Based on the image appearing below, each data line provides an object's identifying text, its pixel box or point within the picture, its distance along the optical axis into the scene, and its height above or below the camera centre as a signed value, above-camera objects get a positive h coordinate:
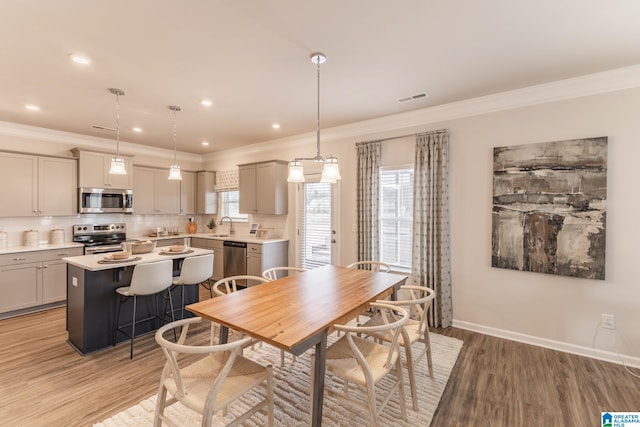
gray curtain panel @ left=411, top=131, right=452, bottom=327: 3.67 -0.15
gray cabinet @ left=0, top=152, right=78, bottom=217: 4.26 +0.36
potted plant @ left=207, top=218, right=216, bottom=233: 6.64 -0.35
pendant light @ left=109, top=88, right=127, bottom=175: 3.12 +0.47
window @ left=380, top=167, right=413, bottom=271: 4.08 -0.09
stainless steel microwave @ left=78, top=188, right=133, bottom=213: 4.89 +0.15
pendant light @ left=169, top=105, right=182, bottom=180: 3.51 +0.43
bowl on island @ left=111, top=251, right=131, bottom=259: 3.22 -0.51
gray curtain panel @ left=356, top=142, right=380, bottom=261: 4.22 +0.14
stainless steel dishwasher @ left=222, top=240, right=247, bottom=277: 5.28 -0.88
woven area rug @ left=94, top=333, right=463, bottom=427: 2.06 -1.47
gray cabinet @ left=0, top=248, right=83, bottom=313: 3.94 -0.98
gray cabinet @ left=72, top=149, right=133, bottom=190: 4.83 +0.63
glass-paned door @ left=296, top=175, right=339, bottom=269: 4.74 -0.23
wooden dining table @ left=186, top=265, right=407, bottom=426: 1.69 -0.68
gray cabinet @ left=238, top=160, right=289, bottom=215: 5.21 +0.40
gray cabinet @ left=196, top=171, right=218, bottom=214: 6.50 +0.38
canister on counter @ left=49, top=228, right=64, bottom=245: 4.71 -0.45
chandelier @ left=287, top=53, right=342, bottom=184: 2.44 +0.35
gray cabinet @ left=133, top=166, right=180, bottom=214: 5.64 +0.34
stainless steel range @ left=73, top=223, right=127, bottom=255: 4.72 -0.48
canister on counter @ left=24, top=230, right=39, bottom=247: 4.48 -0.44
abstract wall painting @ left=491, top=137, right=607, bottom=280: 2.89 +0.04
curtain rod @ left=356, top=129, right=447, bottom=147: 3.71 +1.00
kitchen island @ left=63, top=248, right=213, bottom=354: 3.02 -0.93
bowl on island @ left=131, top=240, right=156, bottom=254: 3.60 -0.46
